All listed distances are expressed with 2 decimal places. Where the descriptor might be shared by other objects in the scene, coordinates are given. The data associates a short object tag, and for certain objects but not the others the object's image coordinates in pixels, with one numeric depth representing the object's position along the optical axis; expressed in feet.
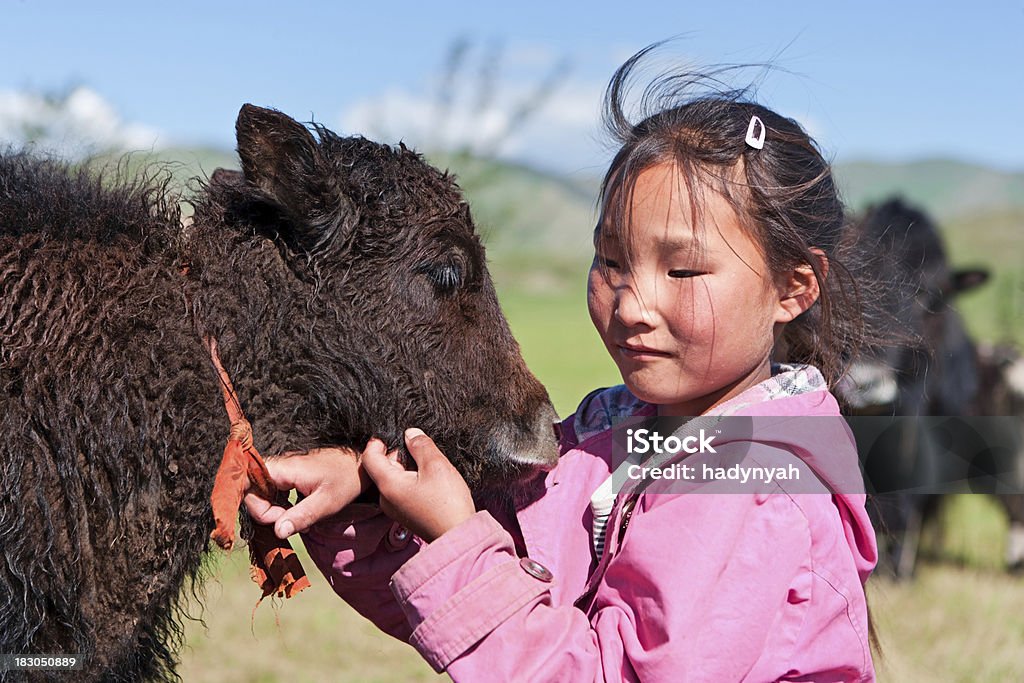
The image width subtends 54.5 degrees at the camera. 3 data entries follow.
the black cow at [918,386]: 24.47
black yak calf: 8.57
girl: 7.77
